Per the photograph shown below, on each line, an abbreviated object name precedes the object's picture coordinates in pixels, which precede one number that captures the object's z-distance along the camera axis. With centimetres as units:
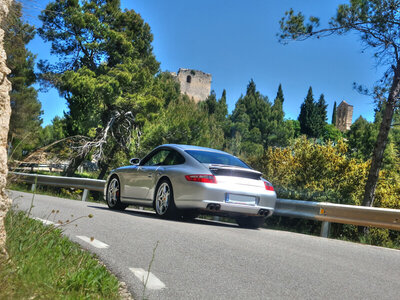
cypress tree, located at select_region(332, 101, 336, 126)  14176
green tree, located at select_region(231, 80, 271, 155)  9806
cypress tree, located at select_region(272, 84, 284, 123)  10706
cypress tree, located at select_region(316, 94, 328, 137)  11269
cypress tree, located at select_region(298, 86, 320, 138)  11100
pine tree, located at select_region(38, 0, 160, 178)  3469
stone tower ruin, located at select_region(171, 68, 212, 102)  11900
